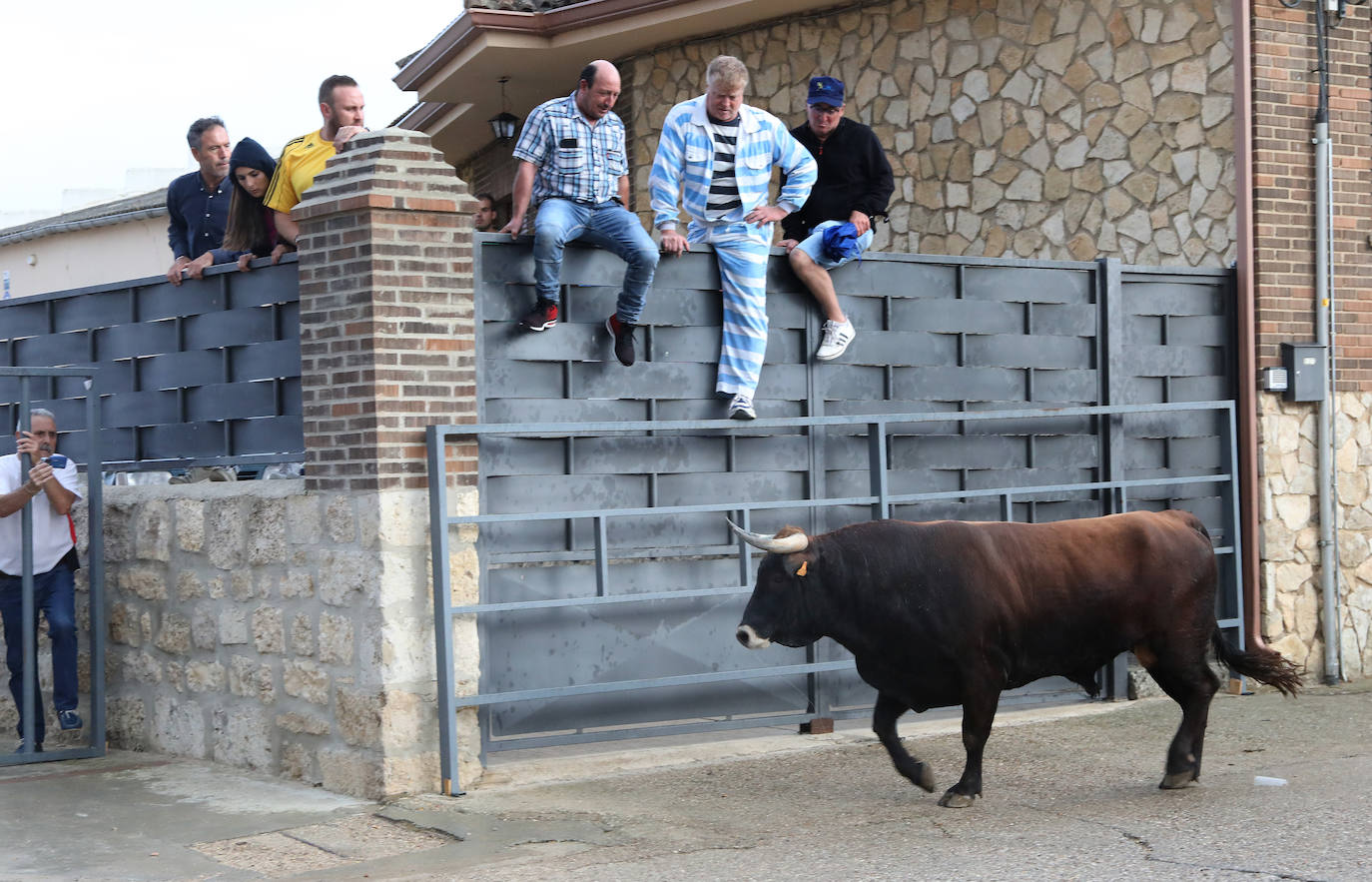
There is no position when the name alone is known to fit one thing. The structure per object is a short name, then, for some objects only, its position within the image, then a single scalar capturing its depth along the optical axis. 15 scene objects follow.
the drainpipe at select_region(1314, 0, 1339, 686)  20.75
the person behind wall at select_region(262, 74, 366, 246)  16.92
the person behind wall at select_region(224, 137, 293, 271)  17.27
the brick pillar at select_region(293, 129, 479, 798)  15.05
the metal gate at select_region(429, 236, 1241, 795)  16.12
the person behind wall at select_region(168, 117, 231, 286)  18.73
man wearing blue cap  17.78
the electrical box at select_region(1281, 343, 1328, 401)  20.59
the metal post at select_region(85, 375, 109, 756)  17.86
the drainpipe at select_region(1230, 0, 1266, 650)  20.31
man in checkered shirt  16.02
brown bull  14.14
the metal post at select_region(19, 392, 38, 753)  16.98
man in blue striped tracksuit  17.11
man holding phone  17.33
